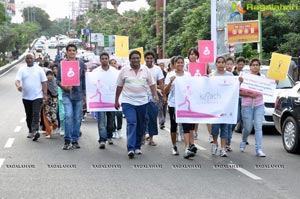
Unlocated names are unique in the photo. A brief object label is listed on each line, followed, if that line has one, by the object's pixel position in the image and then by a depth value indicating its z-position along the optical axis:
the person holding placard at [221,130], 10.42
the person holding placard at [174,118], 10.10
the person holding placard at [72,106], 11.05
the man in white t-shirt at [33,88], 12.34
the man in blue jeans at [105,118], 11.39
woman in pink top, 10.54
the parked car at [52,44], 96.19
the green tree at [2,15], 43.50
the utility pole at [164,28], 41.65
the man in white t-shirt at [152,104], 11.33
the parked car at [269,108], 13.87
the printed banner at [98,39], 64.71
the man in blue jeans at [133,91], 10.16
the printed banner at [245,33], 26.81
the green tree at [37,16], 168.50
